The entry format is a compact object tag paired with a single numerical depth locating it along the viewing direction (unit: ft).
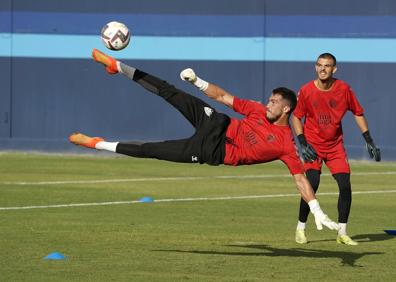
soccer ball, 53.01
